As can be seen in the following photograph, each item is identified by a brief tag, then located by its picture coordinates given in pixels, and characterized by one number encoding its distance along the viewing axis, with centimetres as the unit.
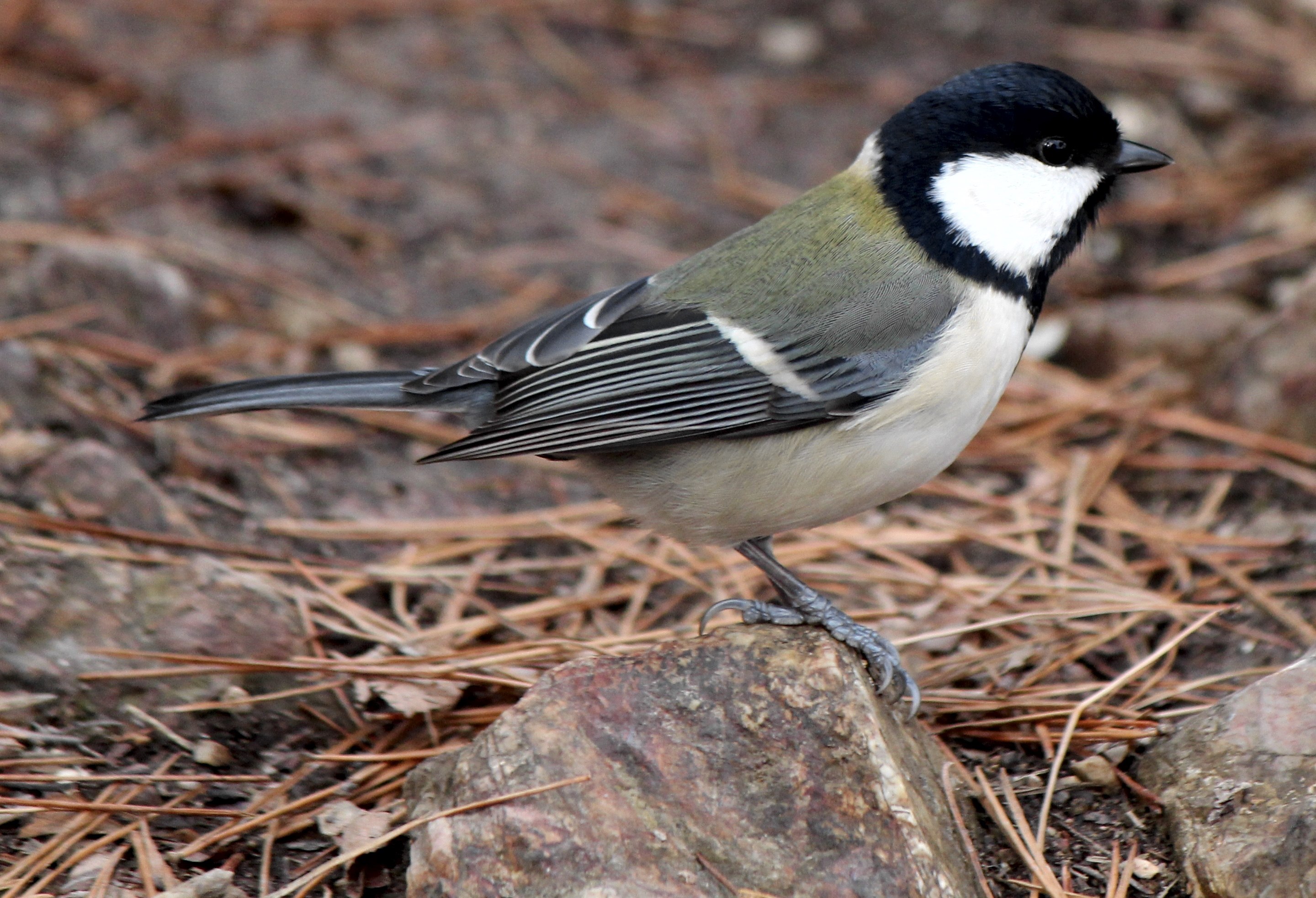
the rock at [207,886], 388
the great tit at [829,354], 495
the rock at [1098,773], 454
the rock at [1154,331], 765
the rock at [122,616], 473
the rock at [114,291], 702
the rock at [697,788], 374
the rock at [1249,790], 384
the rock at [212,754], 464
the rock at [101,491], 562
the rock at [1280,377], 670
